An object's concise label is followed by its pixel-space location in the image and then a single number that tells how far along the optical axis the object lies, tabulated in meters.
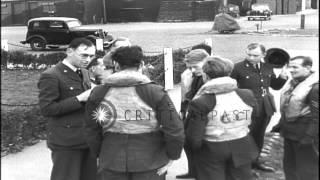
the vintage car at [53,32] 23.16
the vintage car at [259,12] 40.09
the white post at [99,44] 14.36
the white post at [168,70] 10.26
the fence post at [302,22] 29.24
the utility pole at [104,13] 42.59
